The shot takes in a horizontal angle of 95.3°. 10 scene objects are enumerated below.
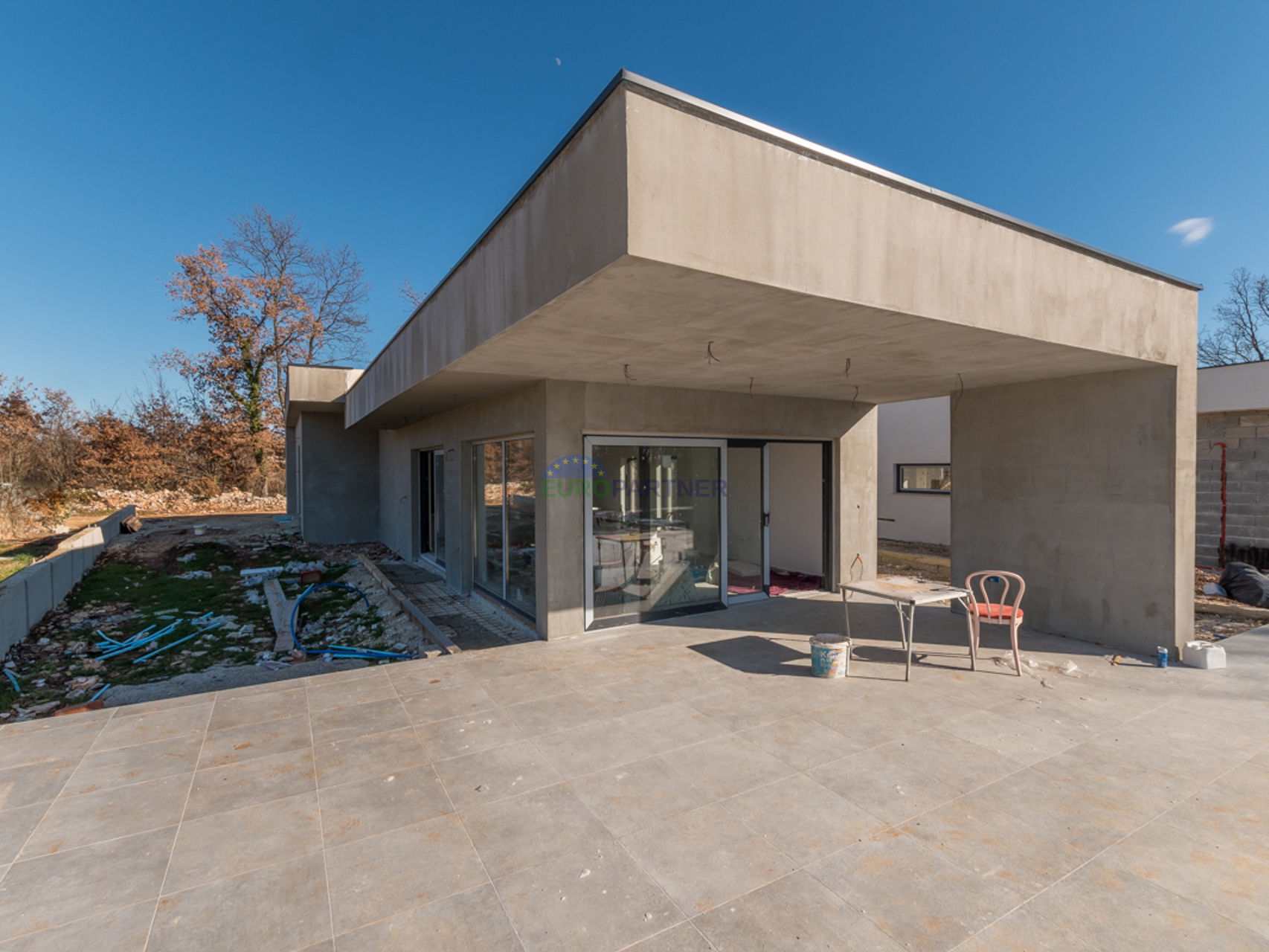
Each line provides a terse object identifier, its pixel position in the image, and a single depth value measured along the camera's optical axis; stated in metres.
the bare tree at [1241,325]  19.97
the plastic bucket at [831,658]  4.31
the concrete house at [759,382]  2.58
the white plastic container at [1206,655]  4.56
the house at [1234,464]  8.72
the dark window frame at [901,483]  12.64
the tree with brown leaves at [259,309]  20.78
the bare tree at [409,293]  22.31
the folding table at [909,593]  4.16
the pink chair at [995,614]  4.31
